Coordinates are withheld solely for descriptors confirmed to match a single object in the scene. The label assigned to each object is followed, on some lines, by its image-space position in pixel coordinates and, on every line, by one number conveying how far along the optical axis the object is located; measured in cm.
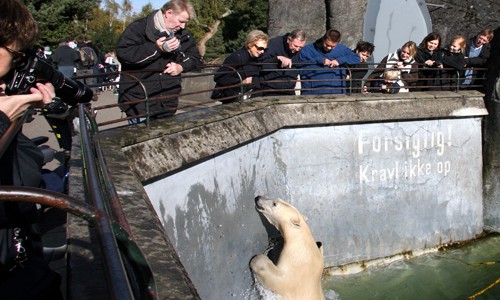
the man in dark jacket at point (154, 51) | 496
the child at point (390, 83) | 770
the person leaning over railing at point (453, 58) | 781
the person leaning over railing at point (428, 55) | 799
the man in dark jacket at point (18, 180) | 180
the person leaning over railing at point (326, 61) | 702
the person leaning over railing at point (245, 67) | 631
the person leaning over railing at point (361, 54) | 773
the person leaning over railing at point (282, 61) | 666
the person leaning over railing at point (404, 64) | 776
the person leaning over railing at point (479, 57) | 810
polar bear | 532
